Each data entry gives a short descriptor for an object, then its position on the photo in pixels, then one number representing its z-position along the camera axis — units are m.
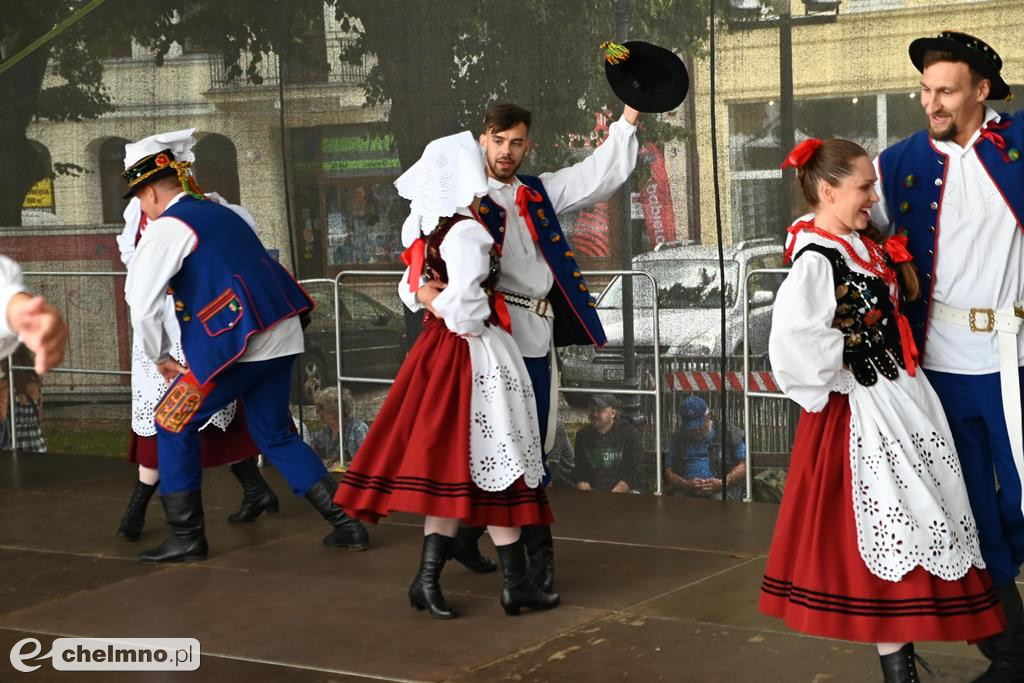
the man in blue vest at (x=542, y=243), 4.26
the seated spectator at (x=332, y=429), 6.78
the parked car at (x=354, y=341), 6.65
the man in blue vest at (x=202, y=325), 4.88
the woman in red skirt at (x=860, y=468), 3.11
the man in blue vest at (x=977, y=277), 3.39
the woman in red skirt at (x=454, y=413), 4.04
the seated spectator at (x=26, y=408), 7.61
